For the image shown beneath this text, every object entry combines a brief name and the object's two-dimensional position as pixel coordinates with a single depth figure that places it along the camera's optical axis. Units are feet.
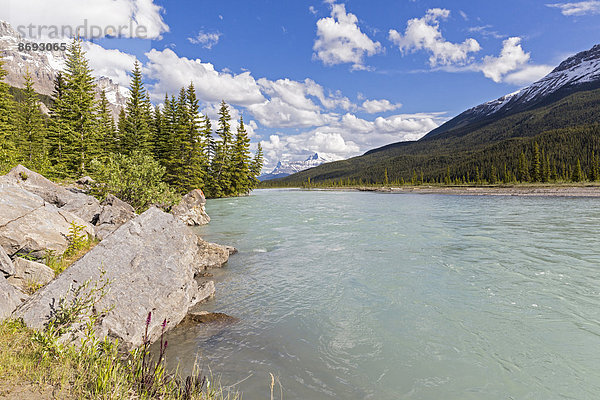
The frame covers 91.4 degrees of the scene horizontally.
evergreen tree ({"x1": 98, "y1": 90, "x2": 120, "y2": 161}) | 161.18
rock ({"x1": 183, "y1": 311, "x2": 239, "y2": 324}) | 27.22
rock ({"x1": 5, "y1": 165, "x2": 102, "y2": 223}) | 47.78
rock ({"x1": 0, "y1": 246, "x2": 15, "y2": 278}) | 22.04
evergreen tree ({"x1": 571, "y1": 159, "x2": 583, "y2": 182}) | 317.63
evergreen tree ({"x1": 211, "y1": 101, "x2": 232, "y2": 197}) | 223.92
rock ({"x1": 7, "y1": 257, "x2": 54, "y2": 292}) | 23.00
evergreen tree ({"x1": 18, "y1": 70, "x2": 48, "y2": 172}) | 143.85
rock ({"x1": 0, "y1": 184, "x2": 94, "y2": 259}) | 26.63
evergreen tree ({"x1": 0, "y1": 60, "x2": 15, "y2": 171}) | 91.08
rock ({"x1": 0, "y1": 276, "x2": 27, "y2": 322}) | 17.98
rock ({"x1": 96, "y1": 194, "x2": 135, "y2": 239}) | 45.60
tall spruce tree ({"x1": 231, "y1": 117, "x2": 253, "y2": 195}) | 238.27
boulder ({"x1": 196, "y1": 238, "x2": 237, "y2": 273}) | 44.13
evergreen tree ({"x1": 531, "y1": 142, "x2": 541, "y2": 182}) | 356.18
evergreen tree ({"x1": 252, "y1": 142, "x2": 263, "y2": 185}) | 285.39
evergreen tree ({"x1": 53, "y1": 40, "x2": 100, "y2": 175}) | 112.27
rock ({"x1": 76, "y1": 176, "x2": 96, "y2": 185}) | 90.04
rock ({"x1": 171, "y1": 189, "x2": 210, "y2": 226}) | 87.81
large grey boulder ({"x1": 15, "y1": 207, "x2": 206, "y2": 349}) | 20.07
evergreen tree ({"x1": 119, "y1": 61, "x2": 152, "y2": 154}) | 157.89
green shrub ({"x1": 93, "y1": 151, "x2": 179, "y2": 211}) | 73.87
